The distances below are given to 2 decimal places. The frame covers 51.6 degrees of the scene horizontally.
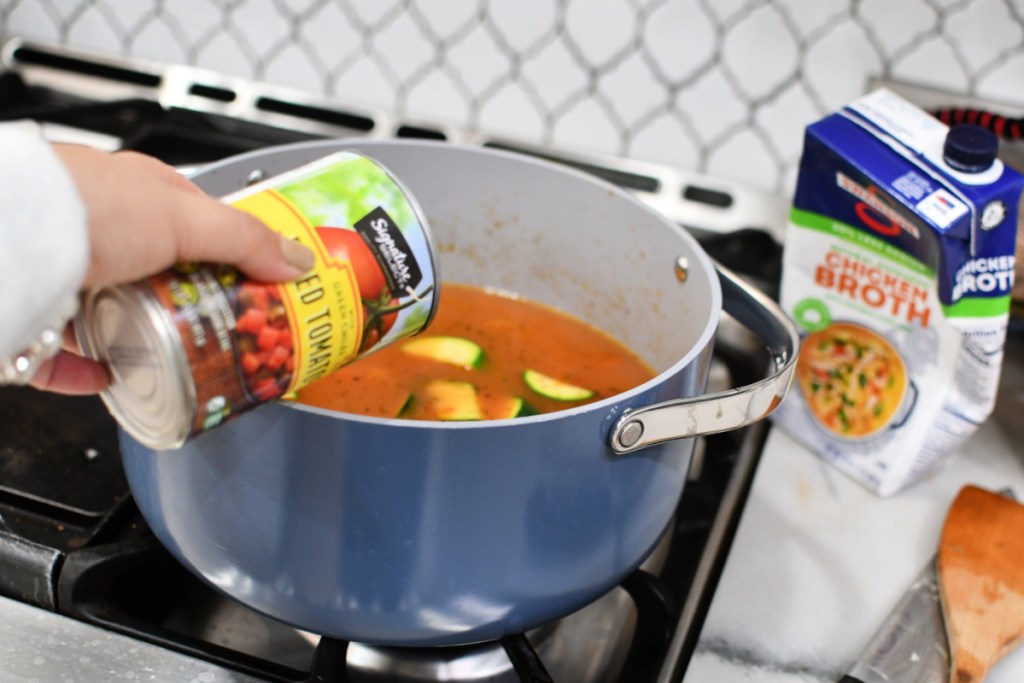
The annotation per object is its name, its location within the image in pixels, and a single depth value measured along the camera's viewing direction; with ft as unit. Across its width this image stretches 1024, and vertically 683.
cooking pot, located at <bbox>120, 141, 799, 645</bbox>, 1.64
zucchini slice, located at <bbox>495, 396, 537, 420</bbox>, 2.37
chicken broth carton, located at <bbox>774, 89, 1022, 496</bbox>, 2.27
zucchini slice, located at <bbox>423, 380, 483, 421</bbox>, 2.35
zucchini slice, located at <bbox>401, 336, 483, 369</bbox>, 2.57
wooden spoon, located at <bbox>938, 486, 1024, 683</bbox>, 2.15
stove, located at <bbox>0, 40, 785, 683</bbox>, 1.99
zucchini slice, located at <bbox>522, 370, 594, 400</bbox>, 2.53
